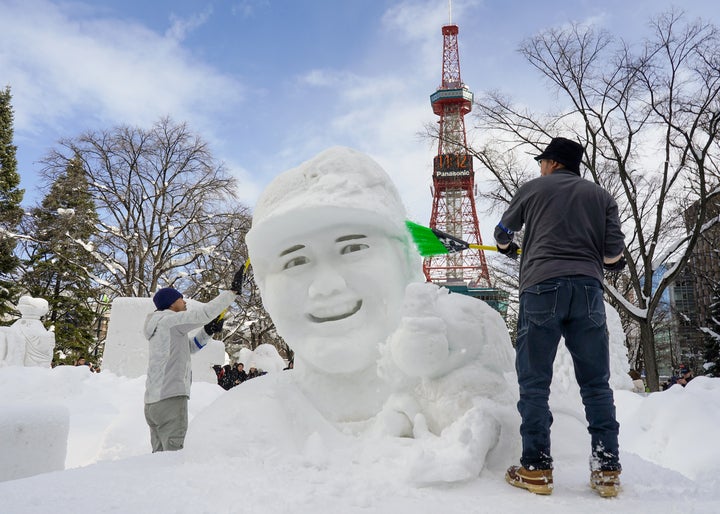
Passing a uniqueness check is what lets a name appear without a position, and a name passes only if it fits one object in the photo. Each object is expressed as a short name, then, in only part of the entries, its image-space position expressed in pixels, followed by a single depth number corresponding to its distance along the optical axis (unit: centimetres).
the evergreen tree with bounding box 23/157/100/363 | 1534
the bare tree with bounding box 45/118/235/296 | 1578
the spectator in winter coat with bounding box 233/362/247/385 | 1076
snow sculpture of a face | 257
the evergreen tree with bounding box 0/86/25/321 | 2017
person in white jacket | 402
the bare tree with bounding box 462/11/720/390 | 1016
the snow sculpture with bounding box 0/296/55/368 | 998
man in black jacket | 184
